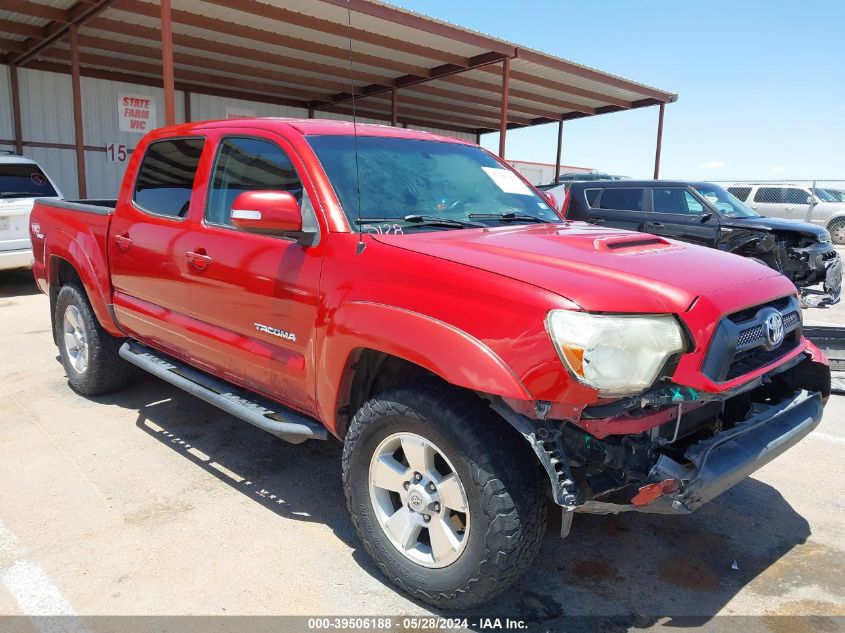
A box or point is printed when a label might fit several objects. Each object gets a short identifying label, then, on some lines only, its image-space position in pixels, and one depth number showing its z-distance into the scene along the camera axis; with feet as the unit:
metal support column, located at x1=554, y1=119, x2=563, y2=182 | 66.22
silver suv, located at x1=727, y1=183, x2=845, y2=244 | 60.80
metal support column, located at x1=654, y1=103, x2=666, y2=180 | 55.42
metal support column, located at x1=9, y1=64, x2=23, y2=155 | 46.21
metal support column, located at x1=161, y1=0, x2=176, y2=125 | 28.94
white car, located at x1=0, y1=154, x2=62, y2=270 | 28.19
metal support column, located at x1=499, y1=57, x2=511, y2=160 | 41.68
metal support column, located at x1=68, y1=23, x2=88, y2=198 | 36.68
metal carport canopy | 35.12
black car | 29.43
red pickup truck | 6.89
